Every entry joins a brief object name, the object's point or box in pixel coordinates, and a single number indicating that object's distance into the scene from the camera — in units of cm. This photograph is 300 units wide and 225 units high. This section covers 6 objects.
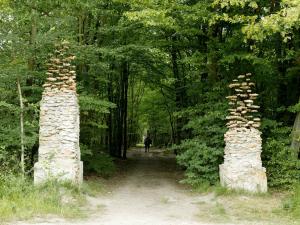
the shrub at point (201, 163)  1389
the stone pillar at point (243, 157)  1253
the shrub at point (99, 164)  1648
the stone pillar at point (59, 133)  1208
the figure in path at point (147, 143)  3597
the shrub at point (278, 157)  1330
